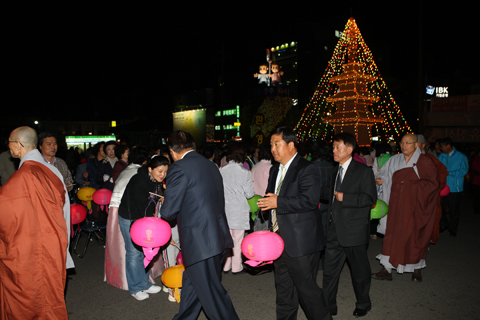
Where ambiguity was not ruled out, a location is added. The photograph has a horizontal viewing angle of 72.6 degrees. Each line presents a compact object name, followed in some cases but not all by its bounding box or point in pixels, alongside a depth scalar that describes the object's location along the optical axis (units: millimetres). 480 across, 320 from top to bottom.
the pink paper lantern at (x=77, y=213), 4834
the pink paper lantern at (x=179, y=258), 4384
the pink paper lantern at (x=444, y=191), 5773
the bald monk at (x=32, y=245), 2705
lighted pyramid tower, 18984
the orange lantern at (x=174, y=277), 3543
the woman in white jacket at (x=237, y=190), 4703
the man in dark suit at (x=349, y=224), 3395
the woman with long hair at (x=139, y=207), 3752
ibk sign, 43281
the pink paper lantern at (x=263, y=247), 2742
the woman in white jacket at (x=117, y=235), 4242
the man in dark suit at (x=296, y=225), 2820
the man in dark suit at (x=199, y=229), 2861
